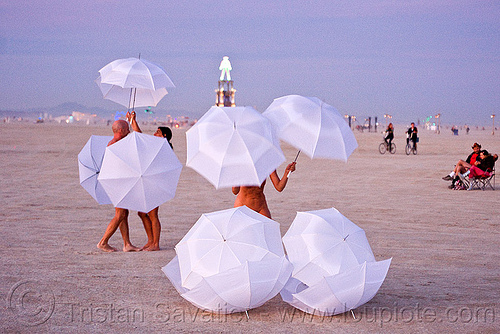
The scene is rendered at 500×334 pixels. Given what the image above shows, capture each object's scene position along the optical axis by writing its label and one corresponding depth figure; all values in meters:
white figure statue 147.75
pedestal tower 158.38
